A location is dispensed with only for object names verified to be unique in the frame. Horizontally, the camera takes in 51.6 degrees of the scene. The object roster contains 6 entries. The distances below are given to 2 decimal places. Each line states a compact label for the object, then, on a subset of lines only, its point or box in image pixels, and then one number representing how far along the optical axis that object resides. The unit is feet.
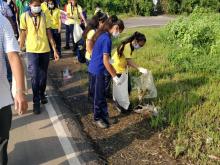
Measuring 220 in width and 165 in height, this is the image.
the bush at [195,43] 16.55
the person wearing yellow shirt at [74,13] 21.39
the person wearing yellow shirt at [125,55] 11.84
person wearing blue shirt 10.55
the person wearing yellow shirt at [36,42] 12.52
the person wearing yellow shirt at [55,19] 20.35
